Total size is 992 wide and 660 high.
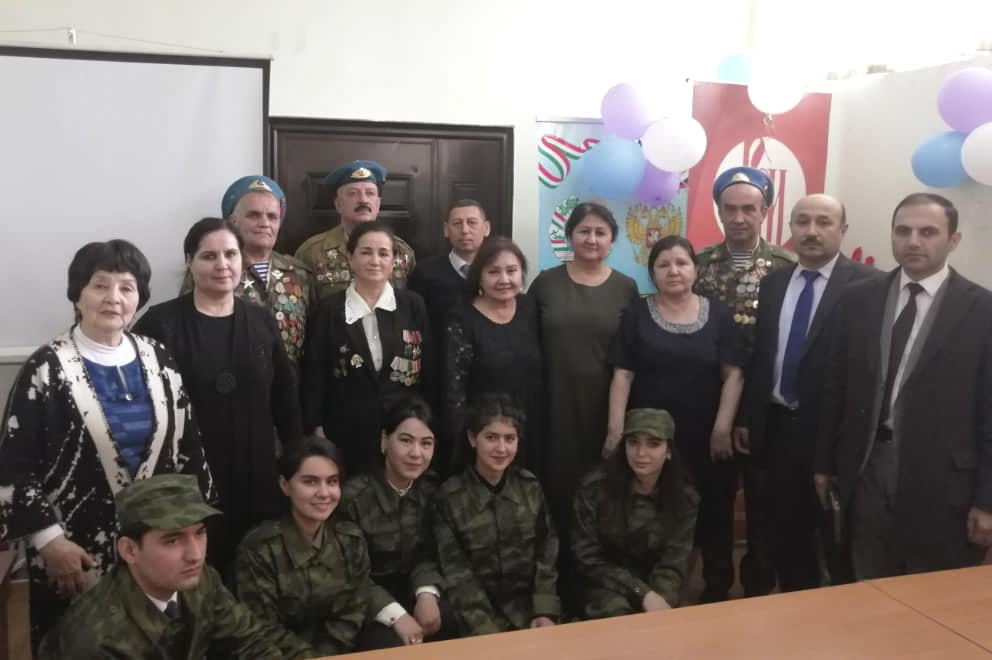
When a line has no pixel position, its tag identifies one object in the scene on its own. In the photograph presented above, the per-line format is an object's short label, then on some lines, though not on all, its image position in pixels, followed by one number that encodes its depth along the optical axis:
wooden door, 3.53
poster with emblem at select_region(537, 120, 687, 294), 3.70
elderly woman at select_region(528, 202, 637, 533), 2.68
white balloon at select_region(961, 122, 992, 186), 2.88
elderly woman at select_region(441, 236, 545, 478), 2.54
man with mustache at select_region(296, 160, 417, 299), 2.91
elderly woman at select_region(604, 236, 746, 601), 2.60
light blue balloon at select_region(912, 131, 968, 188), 3.11
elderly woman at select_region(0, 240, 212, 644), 1.81
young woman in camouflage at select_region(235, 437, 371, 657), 1.99
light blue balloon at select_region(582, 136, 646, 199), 3.48
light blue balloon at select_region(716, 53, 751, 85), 3.71
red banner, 3.74
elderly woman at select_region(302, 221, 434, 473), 2.46
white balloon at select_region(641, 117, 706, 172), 3.33
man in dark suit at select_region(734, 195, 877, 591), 2.54
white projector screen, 3.00
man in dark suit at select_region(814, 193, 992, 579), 2.10
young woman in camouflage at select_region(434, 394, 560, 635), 2.27
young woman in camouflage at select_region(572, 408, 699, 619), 2.37
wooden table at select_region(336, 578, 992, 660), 1.40
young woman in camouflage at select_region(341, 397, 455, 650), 2.24
